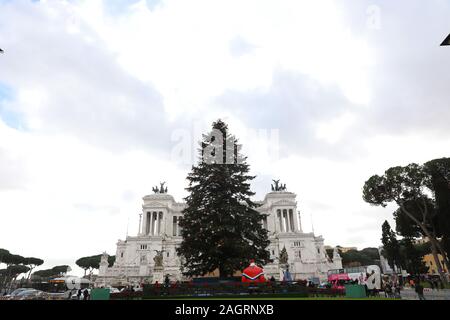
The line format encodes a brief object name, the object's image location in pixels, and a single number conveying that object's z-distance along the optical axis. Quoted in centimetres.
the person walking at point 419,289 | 1970
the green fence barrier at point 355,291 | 1772
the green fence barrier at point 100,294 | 1864
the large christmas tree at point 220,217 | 2456
